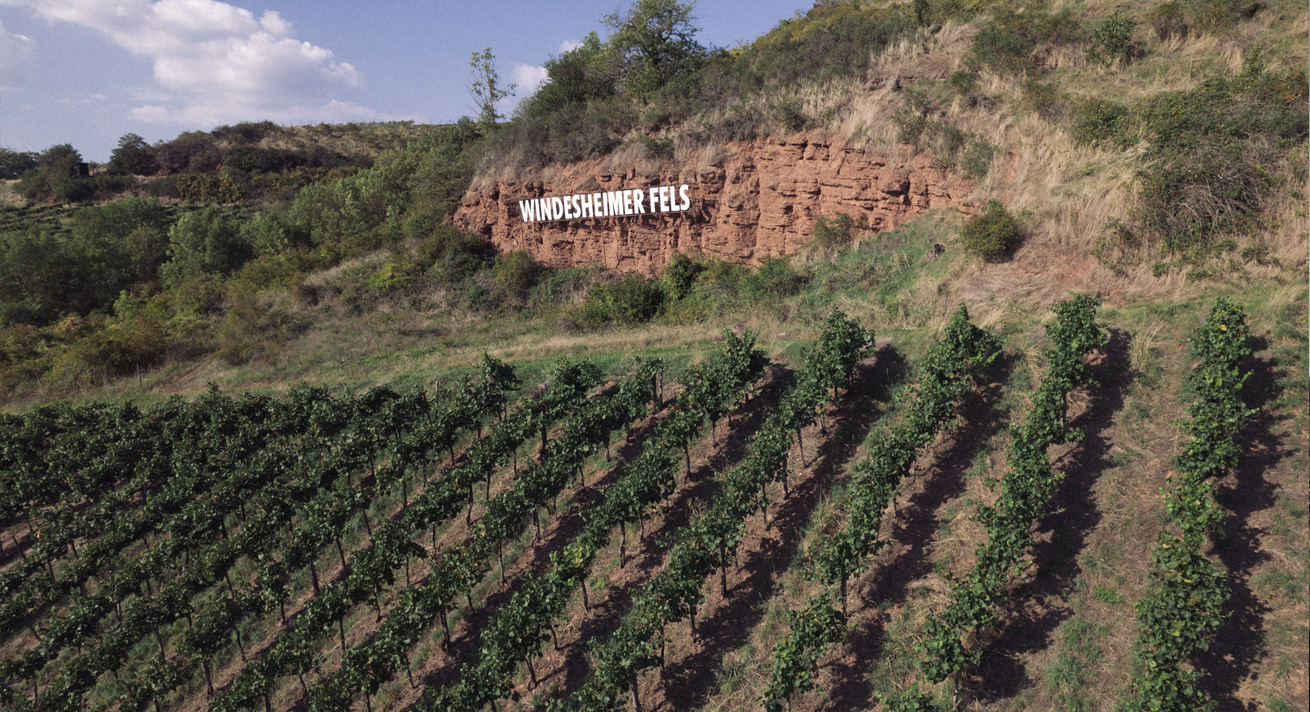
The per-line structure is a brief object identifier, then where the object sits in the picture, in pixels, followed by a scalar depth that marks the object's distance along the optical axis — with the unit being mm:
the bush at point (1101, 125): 16109
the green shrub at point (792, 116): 22531
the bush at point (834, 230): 21078
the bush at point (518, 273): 27422
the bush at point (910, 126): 19656
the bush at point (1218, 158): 13703
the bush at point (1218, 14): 18172
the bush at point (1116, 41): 18922
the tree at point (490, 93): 40094
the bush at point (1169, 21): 19062
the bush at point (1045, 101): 17678
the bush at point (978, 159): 18250
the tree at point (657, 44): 28547
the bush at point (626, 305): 23281
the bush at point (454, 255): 28984
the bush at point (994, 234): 15922
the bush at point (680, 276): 24047
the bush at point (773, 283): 20438
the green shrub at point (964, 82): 19750
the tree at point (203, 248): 41562
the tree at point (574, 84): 30469
